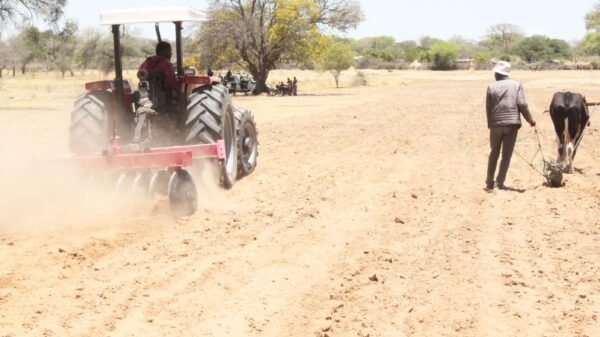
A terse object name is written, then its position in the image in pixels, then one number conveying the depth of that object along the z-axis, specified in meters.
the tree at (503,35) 151.75
